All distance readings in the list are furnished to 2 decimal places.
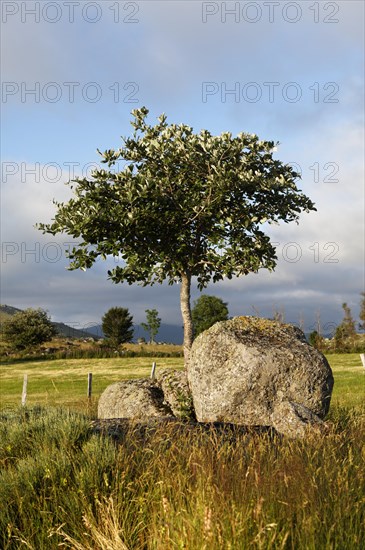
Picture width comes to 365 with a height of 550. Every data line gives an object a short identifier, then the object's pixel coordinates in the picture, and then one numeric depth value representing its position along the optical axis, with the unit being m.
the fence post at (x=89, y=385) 29.72
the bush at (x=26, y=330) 75.62
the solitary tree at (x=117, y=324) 82.50
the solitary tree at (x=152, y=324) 114.31
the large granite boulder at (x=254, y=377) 12.08
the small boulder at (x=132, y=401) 14.19
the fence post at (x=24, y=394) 25.84
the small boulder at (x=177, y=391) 14.09
